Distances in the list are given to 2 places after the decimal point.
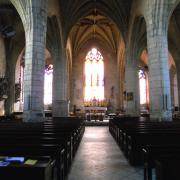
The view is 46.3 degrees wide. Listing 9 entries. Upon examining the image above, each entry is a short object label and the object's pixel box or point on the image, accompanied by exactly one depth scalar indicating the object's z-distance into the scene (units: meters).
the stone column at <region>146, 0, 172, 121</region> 11.54
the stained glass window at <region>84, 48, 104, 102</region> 31.83
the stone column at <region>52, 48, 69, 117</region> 20.02
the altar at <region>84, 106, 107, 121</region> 24.18
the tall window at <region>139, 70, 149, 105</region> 33.17
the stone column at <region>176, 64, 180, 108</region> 21.41
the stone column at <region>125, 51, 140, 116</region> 18.92
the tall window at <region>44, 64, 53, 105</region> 31.71
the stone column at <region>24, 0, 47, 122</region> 11.03
